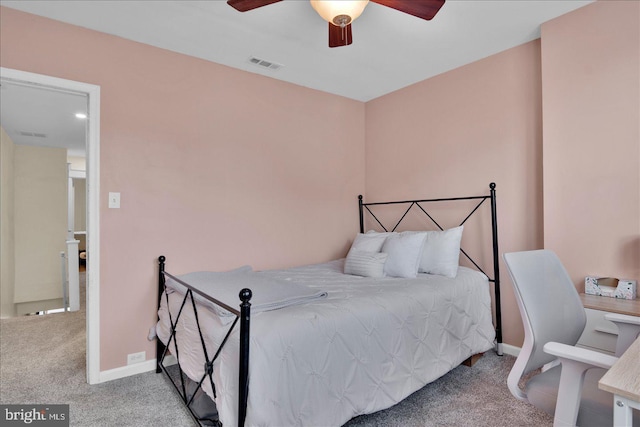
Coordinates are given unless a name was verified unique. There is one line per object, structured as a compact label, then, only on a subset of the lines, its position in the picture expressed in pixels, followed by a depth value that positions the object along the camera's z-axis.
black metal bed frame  1.39
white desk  0.78
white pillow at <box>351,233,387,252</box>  3.02
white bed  1.47
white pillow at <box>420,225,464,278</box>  2.72
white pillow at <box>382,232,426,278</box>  2.71
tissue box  2.03
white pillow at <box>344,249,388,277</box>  2.77
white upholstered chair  1.09
